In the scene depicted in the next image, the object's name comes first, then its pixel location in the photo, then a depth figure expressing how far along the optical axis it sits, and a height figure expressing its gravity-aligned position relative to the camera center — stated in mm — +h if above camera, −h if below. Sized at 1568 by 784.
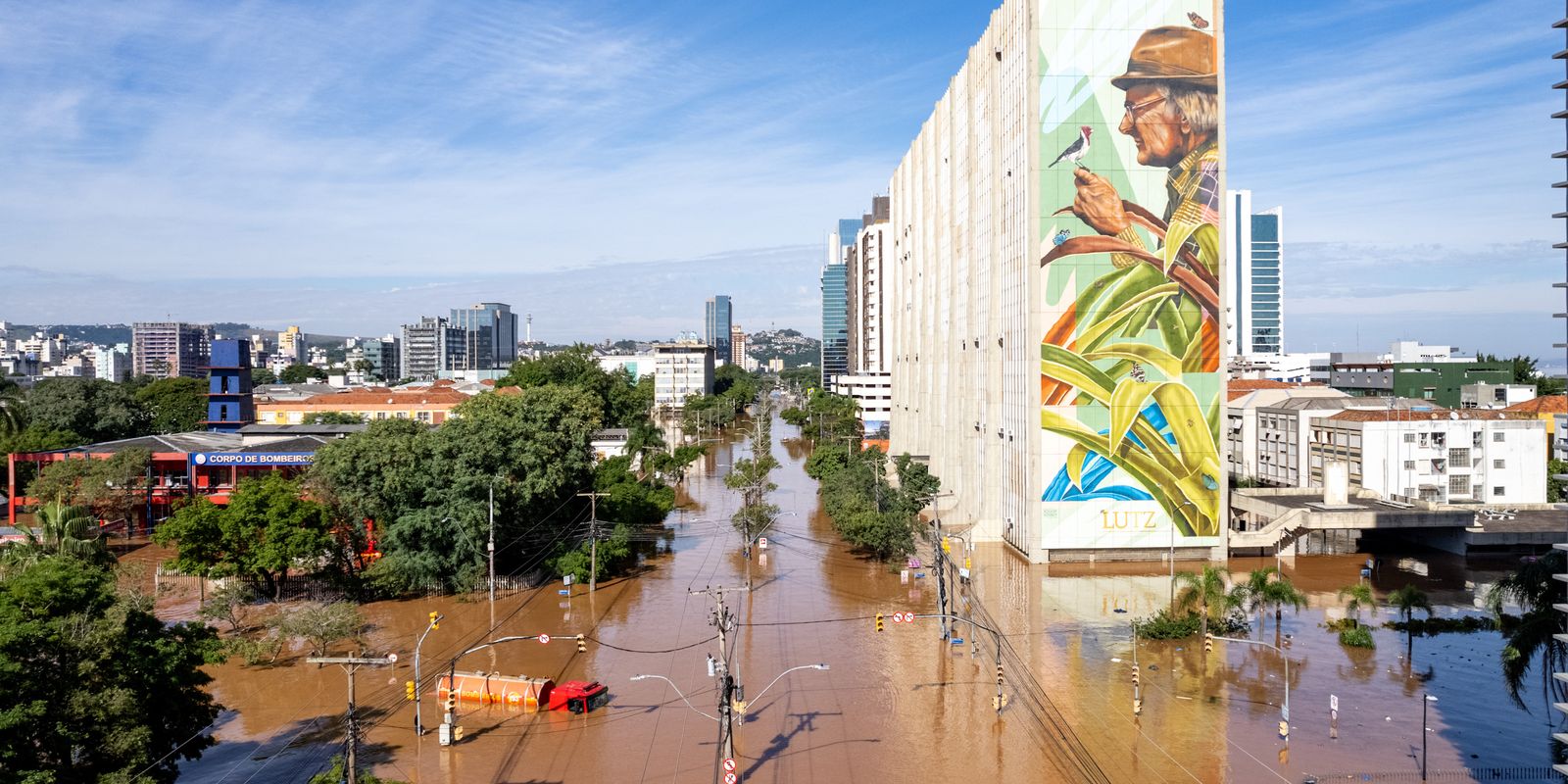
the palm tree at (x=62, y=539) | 34344 -5746
